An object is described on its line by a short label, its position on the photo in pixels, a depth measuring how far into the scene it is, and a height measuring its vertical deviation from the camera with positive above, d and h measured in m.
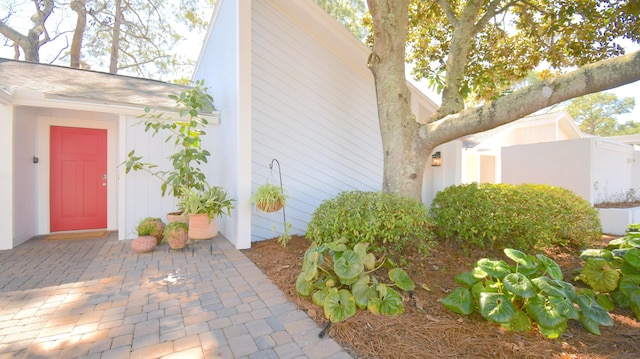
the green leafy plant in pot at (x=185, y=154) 4.82 +0.36
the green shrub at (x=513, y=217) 4.15 -0.58
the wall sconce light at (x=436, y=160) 7.42 +0.44
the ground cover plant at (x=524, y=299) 2.28 -1.02
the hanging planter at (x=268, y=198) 4.37 -0.33
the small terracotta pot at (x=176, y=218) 4.78 -0.70
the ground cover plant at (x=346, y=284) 2.58 -1.06
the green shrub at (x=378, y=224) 3.51 -0.58
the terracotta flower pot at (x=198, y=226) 4.43 -0.77
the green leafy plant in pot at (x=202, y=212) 4.43 -0.56
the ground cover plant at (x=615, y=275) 2.83 -0.98
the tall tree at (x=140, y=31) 12.51 +6.52
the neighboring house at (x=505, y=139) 11.81 +1.76
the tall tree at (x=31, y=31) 12.18 +6.11
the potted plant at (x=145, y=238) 4.43 -0.97
